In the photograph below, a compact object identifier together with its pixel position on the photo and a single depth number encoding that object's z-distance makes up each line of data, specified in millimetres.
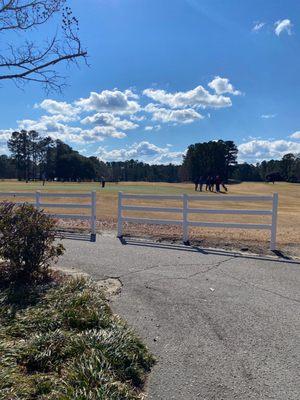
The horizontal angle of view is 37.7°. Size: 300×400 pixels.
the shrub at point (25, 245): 6855
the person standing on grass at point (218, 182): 52016
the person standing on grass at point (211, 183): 55862
